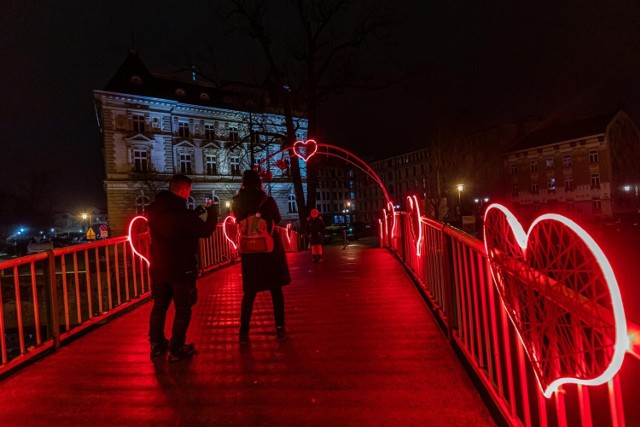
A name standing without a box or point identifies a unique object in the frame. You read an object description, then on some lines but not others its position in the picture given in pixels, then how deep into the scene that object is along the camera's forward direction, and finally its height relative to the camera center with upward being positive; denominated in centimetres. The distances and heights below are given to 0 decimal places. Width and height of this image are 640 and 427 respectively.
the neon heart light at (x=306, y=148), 1380 +243
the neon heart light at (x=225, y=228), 1019 -14
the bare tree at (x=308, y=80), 1941 +659
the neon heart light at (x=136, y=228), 567 +1
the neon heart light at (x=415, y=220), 600 -18
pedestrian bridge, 279 -126
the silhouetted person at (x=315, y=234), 1059 -46
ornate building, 4234 +980
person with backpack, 421 -45
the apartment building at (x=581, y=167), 4653 +350
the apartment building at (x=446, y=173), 3027 +400
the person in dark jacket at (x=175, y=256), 365 -26
